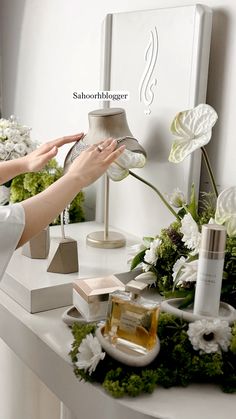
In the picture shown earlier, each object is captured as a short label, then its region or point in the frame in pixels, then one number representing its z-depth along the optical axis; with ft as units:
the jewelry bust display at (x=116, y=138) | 4.27
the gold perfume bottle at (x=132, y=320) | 2.73
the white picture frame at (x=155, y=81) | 3.98
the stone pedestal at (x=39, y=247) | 4.12
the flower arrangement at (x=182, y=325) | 2.67
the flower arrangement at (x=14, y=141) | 5.05
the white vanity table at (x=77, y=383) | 2.52
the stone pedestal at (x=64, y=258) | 3.86
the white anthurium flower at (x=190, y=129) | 3.41
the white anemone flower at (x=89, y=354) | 2.65
